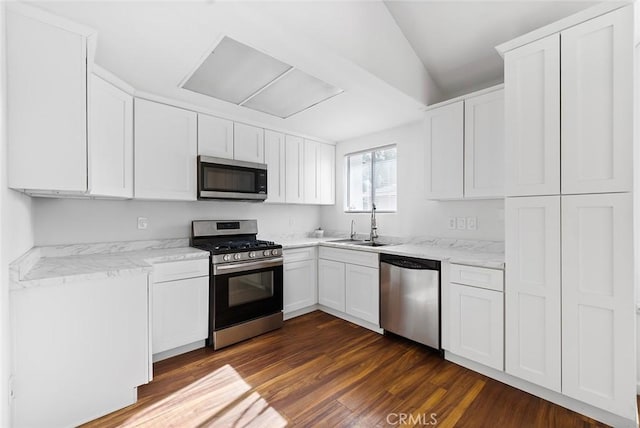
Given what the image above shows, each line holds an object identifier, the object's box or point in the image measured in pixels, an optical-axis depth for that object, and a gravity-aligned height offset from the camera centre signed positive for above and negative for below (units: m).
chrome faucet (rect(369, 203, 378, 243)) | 3.58 -0.15
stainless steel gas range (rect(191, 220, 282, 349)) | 2.60 -0.70
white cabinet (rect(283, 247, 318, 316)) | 3.27 -0.80
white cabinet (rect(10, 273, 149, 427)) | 1.49 -0.80
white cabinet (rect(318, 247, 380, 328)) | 2.92 -0.79
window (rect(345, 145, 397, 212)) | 3.65 +0.47
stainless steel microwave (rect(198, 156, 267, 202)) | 2.83 +0.37
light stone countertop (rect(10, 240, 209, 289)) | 1.55 -0.35
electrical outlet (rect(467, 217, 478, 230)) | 2.78 -0.09
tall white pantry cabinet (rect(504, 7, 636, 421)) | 1.58 +0.01
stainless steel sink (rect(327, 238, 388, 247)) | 3.44 -0.37
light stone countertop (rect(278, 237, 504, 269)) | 2.20 -0.36
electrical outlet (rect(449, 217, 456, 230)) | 2.95 -0.10
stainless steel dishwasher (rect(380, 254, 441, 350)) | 2.42 -0.78
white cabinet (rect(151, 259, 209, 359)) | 2.35 -0.80
